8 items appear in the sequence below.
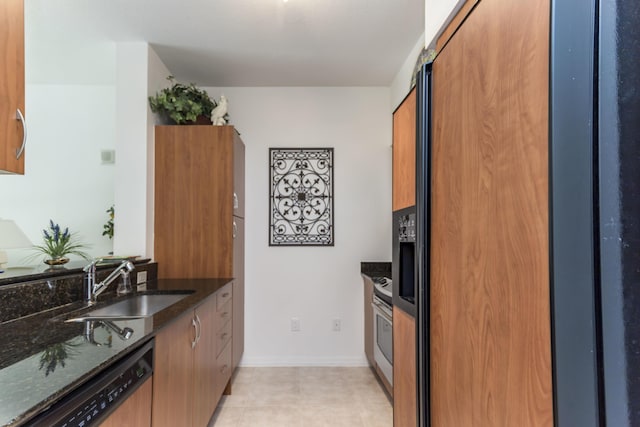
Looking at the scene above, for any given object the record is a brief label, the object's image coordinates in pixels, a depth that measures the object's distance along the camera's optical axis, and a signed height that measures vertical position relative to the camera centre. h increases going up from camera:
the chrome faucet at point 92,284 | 1.65 -0.30
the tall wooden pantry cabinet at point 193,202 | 2.48 +0.18
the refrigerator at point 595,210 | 0.38 +0.02
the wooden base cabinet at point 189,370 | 1.24 -0.66
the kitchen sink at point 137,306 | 1.58 -0.44
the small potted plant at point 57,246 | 1.92 -0.12
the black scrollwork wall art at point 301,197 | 3.09 +0.27
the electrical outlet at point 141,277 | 2.19 -0.35
